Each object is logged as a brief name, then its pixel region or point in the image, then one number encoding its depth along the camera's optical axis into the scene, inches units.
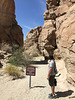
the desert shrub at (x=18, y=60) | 481.1
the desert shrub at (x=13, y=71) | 305.8
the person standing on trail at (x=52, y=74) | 150.5
